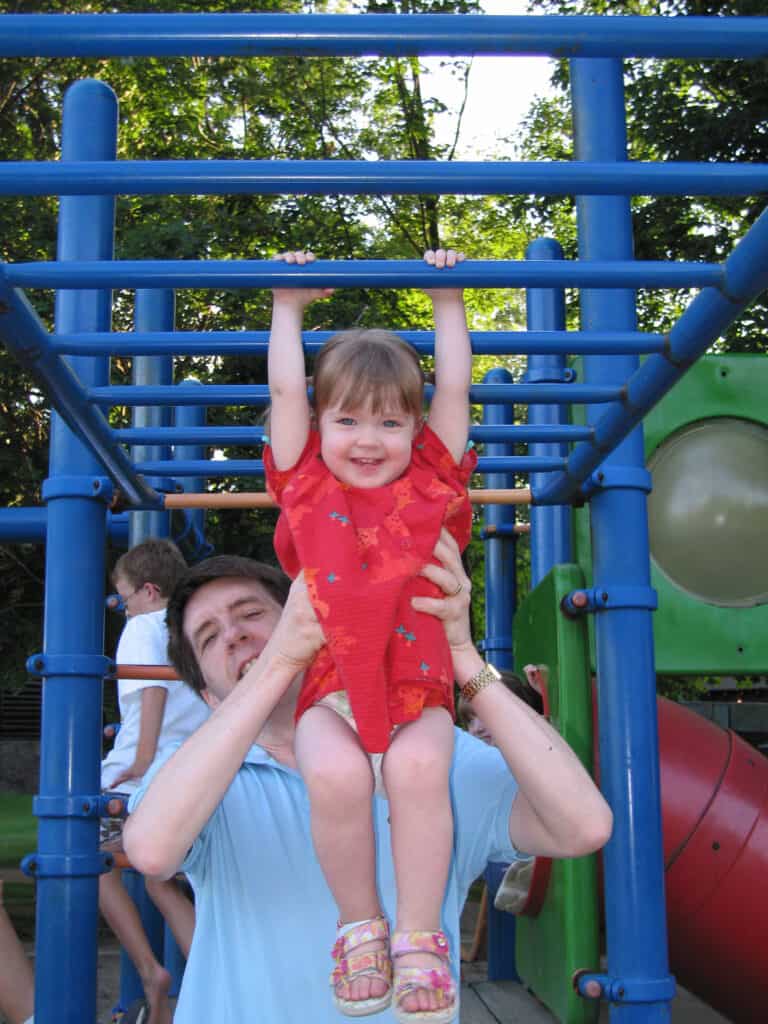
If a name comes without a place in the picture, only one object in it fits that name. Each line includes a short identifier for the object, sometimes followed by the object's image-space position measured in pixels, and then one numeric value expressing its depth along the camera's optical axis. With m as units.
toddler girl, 1.55
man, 1.56
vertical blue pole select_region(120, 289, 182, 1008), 3.81
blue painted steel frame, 1.25
